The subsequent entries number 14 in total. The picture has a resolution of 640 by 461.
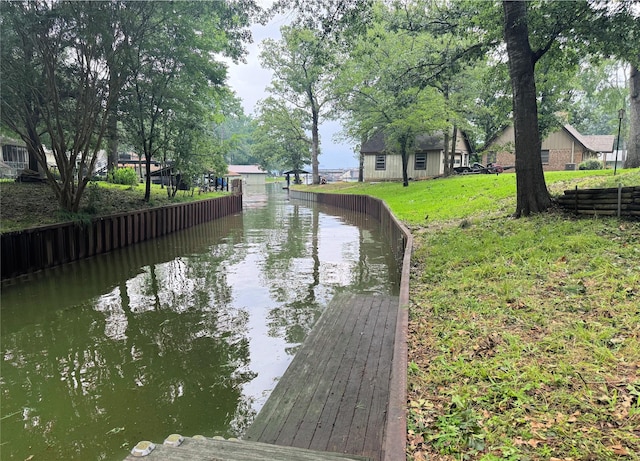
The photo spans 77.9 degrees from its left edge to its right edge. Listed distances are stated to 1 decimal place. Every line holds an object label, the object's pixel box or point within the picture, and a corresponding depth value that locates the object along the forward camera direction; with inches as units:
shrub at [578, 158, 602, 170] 1198.9
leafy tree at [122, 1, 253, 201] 526.8
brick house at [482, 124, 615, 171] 1435.3
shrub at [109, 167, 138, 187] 975.6
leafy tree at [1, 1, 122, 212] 416.5
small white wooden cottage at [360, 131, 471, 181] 1385.3
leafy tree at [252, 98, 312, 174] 1893.5
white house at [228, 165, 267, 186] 3208.7
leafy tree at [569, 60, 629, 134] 930.9
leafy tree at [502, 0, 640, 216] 348.5
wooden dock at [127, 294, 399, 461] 121.7
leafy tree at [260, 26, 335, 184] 1770.4
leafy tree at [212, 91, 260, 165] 898.7
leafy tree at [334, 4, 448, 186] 957.2
